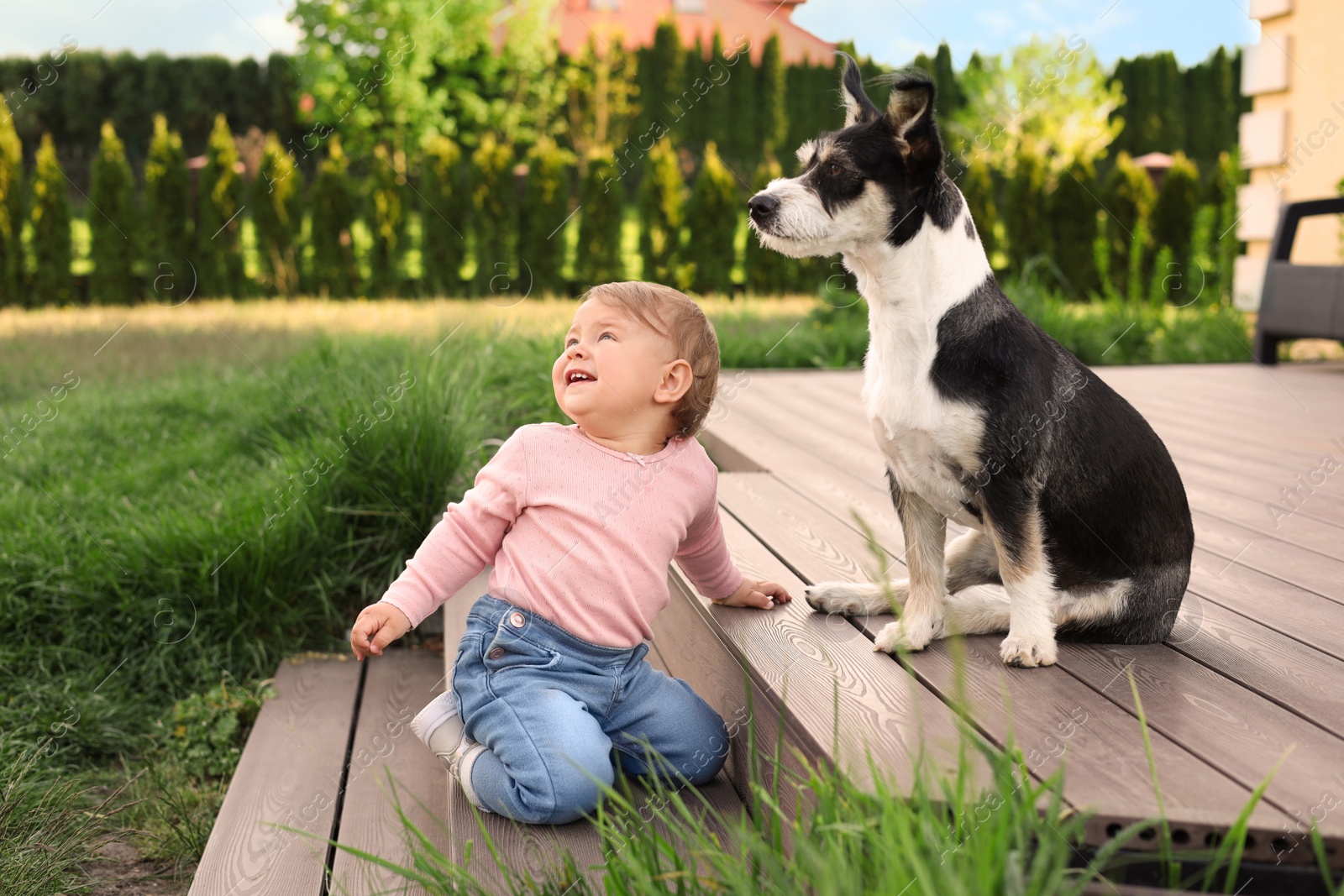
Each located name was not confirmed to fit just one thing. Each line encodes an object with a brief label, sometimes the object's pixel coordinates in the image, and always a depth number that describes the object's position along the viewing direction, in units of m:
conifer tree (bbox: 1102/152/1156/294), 11.27
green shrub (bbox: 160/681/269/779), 3.04
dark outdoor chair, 5.84
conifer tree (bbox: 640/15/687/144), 18.33
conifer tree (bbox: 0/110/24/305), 11.70
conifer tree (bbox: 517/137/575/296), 12.27
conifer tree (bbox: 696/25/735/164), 17.39
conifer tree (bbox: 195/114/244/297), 12.09
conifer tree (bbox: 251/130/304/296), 12.09
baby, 1.99
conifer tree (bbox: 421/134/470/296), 12.29
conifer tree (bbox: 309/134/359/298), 12.25
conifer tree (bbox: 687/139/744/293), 12.00
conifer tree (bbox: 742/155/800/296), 12.06
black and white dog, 1.97
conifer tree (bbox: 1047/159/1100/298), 11.38
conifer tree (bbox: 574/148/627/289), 12.13
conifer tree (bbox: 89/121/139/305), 12.08
